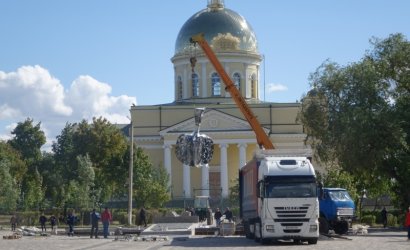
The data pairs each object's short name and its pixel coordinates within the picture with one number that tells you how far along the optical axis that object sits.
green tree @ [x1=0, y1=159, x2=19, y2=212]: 74.81
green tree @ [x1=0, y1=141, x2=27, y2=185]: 89.89
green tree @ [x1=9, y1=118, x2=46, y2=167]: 118.25
